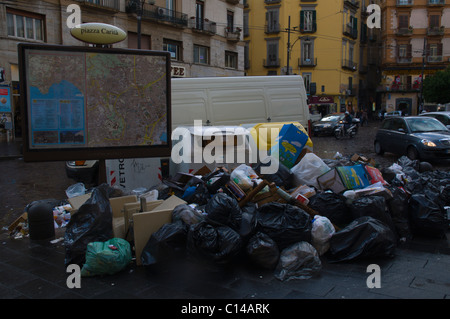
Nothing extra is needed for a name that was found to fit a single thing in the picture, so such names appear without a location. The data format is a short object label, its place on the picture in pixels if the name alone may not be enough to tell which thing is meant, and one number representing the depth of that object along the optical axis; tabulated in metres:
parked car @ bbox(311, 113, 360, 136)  23.22
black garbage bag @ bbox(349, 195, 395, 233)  4.46
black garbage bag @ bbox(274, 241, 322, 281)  3.70
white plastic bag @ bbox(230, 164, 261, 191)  5.09
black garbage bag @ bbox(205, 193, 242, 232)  4.09
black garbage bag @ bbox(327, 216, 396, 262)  3.99
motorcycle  20.86
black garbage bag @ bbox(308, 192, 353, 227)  4.70
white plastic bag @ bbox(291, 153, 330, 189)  5.82
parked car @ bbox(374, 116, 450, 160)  10.90
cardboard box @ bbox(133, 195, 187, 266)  4.04
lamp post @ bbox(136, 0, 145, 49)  16.28
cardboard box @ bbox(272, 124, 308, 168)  6.96
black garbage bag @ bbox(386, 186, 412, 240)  4.70
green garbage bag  3.71
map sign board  4.45
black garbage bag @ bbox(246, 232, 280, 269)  3.82
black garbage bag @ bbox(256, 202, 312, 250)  4.05
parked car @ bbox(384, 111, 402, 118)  38.11
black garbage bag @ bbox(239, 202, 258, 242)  4.02
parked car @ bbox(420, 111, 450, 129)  14.73
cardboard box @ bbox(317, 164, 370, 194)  5.34
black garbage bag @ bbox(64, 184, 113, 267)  4.03
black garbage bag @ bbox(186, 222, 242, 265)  3.76
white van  10.02
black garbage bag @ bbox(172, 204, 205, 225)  4.18
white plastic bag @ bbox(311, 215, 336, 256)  4.19
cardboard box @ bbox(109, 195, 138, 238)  4.69
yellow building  40.91
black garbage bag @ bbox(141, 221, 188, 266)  3.83
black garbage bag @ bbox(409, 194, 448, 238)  4.71
